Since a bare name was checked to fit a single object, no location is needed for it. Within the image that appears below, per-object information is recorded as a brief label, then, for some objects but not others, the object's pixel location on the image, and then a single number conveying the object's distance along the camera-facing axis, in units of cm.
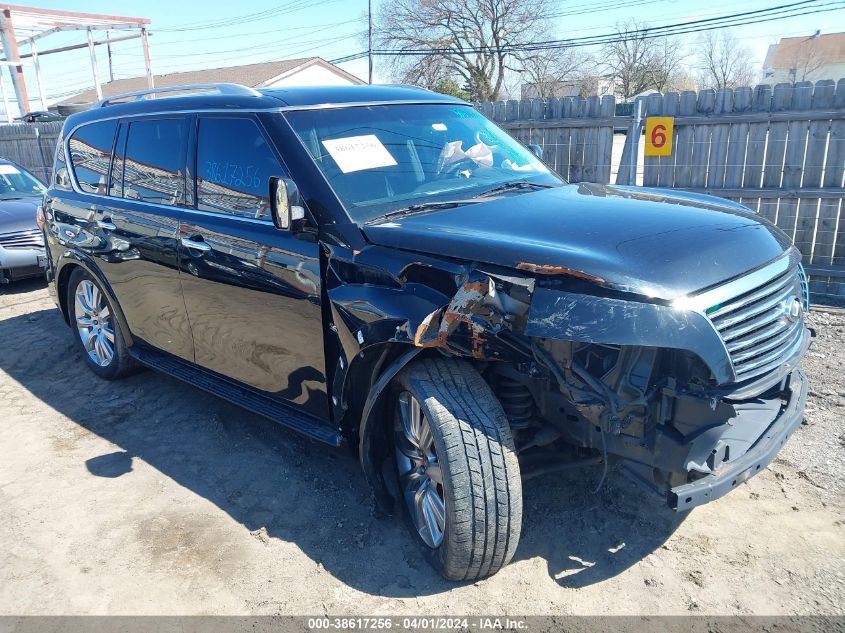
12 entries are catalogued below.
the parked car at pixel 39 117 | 2157
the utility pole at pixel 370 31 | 3663
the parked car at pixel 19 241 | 854
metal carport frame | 2027
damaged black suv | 240
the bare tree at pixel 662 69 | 4541
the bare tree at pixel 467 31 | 4275
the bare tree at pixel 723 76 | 4932
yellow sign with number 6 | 786
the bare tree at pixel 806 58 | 5860
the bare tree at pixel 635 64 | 4528
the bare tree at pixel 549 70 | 4316
